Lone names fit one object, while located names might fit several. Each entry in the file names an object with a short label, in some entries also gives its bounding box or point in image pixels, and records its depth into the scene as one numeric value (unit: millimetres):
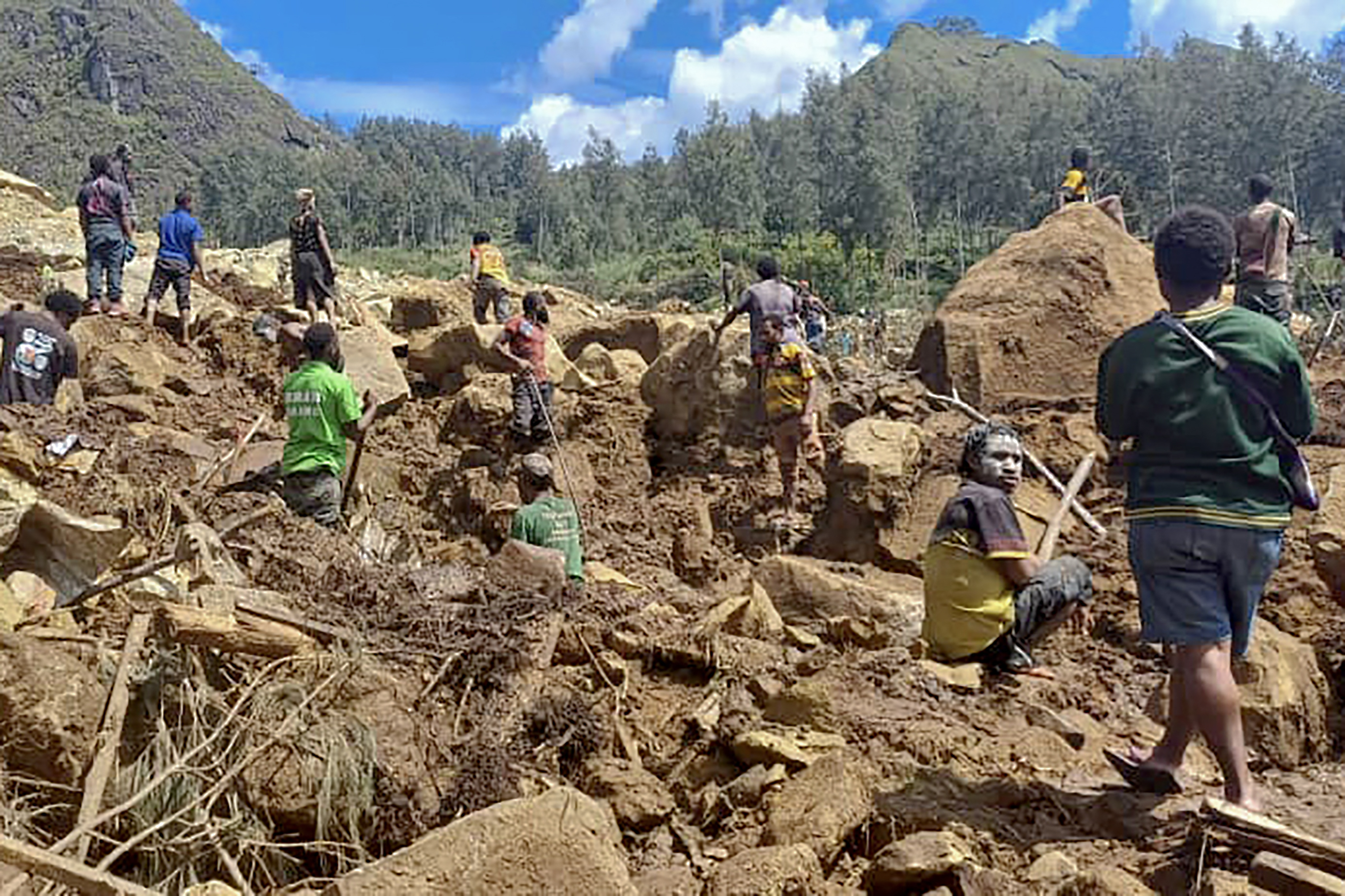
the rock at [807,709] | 3424
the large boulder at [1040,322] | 7688
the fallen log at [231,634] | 3197
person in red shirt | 7688
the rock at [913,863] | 2508
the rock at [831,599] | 4805
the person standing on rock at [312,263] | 9219
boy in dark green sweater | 2686
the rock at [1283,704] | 3654
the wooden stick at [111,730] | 2719
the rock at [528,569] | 4457
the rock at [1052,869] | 2494
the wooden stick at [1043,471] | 5552
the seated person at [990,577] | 3711
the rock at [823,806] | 2736
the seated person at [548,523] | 5297
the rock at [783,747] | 3182
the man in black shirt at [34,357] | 6199
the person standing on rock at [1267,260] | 6949
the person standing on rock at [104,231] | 8938
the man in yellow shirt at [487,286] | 10477
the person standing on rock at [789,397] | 7094
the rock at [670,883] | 2586
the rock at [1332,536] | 4816
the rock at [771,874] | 2463
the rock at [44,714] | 2809
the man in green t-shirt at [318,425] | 5570
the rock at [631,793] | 3098
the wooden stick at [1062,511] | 3939
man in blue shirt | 9086
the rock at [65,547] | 4016
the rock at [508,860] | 2260
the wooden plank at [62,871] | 2049
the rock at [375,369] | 8391
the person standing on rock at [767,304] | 7414
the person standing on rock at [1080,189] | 9258
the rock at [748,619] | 4441
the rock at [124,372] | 8016
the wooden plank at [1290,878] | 2209
